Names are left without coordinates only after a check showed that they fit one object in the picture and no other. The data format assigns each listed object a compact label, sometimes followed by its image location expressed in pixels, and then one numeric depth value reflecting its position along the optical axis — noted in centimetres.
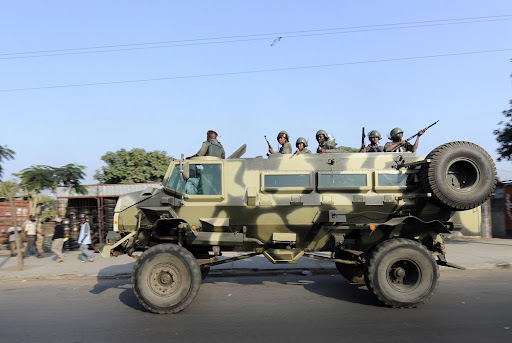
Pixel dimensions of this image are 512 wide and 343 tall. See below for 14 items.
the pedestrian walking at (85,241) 1146
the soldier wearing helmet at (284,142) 739
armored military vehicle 607
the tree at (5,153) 1067
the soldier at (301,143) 770
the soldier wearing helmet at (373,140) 768
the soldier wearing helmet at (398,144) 746
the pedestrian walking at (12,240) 1290
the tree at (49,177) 1120
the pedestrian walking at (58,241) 1176
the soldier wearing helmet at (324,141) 772
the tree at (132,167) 1936
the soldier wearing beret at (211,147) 717
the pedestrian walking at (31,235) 1277
